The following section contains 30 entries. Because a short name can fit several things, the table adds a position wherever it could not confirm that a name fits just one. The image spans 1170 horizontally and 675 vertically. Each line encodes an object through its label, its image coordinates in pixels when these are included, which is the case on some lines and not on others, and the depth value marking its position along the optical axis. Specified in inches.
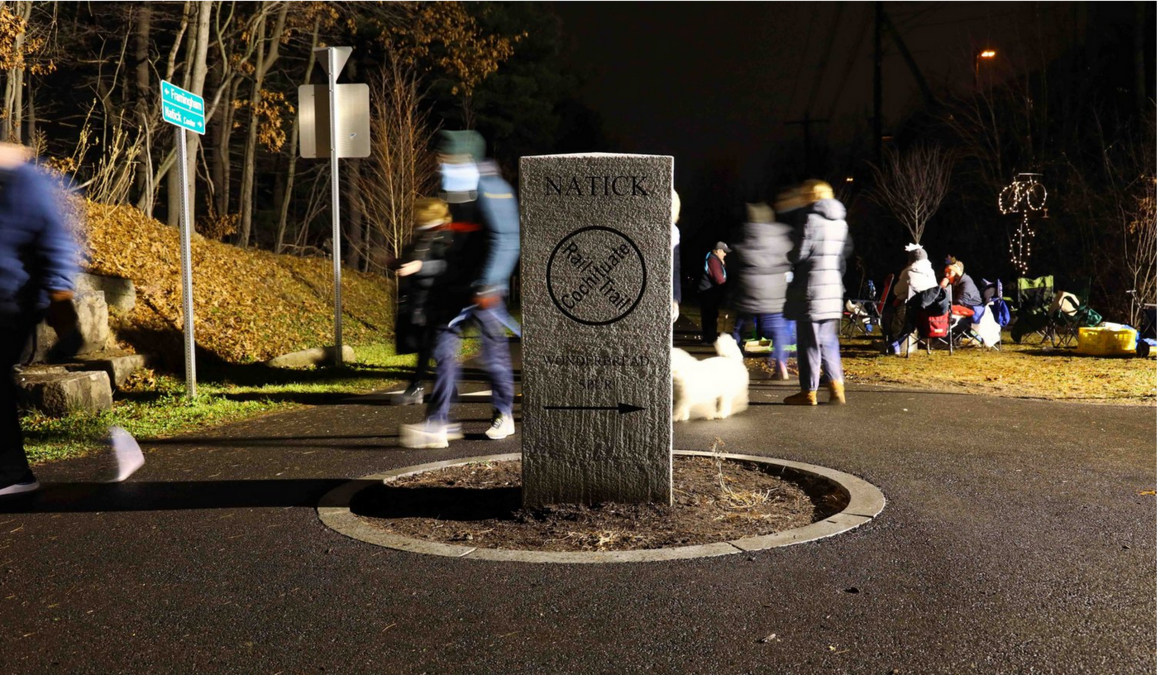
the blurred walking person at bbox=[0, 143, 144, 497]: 195.2
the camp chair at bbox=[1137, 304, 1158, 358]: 517.0
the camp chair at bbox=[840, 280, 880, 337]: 671.1
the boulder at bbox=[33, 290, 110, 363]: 370.0
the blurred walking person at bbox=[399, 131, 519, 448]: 248.2
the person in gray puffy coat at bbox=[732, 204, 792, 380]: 371.9
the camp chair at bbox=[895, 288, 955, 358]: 517.7
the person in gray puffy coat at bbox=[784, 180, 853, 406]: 327.6
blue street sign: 316.5
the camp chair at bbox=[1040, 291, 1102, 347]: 562.9
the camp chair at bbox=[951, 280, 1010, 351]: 578.9
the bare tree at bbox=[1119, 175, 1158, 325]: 602.2
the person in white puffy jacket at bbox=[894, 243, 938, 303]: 519.8
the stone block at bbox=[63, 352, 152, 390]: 354.9
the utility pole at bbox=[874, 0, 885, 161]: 1120.2
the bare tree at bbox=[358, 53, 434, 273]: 819.4
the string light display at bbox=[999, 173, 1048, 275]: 747.4
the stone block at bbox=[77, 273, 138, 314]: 446.0
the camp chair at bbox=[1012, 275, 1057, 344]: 589.0
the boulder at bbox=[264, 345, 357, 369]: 468.8
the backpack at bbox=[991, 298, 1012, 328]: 645.9
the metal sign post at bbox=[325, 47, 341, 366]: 464.1
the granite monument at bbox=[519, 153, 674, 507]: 182.4
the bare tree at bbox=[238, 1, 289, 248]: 875.4
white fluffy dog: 303.3
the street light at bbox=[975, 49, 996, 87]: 1022.4
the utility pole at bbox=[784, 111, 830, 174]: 2013.5
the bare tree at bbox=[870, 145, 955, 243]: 1277.1
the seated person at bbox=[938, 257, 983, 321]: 560.1
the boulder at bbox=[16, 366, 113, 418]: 311.4
